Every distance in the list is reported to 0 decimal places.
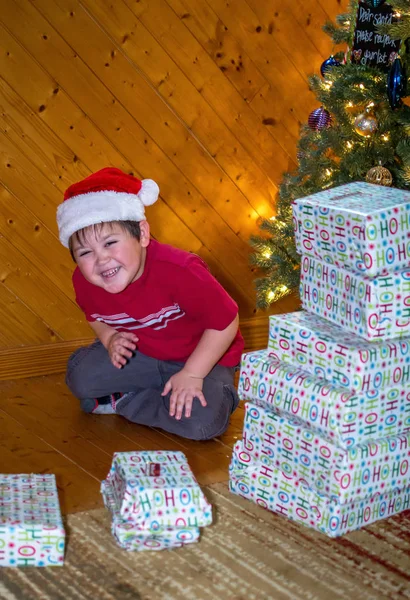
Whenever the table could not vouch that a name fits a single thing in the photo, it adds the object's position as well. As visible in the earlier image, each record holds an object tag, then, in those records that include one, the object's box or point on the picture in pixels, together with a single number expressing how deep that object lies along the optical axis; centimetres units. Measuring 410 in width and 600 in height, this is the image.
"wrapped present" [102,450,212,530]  163
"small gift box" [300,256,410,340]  169
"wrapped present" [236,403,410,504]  169
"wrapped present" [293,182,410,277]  167
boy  217
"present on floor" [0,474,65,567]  156
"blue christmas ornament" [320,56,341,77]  250
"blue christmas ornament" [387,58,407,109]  212
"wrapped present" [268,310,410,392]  168
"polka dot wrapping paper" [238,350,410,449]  168
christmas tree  223
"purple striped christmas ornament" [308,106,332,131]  259
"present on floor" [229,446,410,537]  172
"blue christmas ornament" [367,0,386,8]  232
